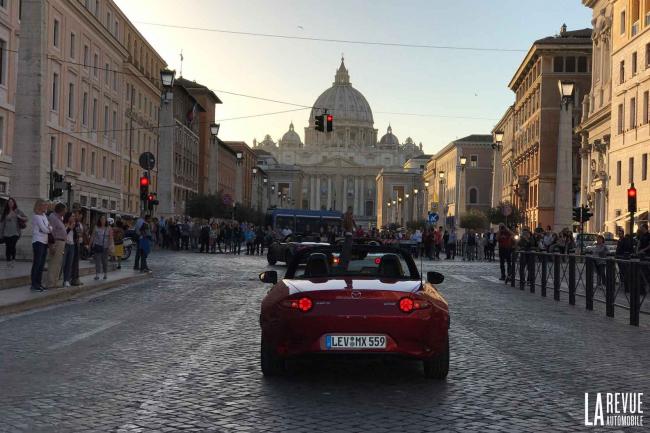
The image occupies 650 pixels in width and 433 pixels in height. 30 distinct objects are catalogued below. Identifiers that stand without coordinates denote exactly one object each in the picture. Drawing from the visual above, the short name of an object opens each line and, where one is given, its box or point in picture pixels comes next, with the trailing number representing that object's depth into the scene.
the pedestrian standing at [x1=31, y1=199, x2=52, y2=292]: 16.47
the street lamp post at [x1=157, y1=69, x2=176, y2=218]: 47.17
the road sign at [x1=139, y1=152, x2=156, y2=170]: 34.44
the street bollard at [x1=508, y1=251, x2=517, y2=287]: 24.15
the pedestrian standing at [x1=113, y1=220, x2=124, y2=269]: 25.92
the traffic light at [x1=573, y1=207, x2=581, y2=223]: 36.53
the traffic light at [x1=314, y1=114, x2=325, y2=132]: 35.91
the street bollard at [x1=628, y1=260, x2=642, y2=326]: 14.48
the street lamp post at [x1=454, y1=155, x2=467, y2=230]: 121.22
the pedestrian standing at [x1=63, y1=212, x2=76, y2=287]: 17.83
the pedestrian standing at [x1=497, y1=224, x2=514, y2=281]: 25.07
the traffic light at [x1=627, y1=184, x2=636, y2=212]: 31.12
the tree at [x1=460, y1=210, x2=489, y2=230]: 93.06
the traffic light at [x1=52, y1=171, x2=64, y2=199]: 33.66
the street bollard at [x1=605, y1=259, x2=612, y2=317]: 15.57
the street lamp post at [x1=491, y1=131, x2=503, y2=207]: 72.56
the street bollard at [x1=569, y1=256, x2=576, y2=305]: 18.30
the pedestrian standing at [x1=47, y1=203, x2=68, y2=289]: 17.27
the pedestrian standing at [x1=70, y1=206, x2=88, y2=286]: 18.48
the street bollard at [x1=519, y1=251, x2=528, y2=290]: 22.95
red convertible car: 7.50
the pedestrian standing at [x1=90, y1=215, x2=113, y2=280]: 20.75
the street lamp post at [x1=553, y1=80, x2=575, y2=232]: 37.19
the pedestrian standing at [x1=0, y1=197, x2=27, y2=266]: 22.12
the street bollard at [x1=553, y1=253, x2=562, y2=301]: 19.53
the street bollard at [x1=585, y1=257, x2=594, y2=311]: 17.00
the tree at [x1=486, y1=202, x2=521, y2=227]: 70.18
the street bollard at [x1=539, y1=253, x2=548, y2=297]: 20.63
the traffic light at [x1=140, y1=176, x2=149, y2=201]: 34.47
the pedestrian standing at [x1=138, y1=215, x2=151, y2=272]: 24.50
